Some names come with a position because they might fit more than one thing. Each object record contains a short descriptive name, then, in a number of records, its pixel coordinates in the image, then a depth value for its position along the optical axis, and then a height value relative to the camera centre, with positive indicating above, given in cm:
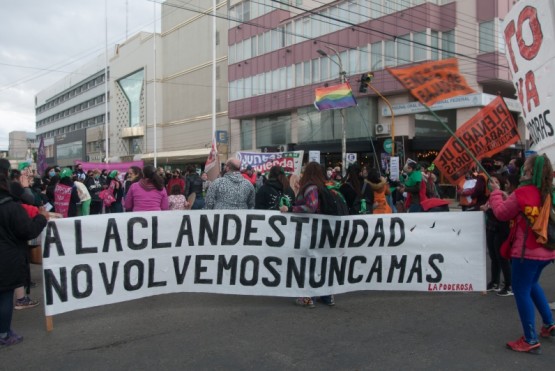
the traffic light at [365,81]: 2166 +439
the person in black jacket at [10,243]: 422 -59
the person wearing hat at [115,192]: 1178 -35
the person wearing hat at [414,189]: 770 -24
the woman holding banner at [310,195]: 556 -23
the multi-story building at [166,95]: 4728 +991
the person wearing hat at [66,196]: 938 -34
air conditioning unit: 3010 +296
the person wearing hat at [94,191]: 1201 -32
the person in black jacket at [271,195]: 638 -27
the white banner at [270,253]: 503 -89
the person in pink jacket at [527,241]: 404 -60
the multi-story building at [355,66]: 2625 +732
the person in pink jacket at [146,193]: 643 -21
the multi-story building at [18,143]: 11681 +909
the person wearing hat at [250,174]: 1277 +7
